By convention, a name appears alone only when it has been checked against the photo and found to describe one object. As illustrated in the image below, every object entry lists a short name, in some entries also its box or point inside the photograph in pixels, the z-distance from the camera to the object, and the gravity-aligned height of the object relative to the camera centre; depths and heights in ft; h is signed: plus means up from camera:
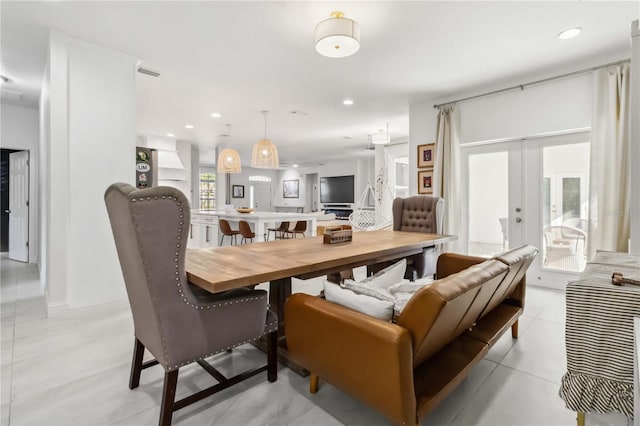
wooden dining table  4.87 -1.03
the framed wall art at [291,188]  42.27 +2.88
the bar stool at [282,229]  19.74 -1.31
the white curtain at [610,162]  9.89 +1.60
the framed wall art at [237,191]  40.63 +2.32
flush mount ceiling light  7.39 +4.23
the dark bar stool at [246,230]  17.13 -1.22
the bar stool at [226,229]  18.01 -1.22
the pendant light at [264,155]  17.03 +3.01
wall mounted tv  35.42 +2.34
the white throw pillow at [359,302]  4.39 -1.41
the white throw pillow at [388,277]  5.92 -1.37
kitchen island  16.10 -0.55
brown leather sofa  3.76 -1.88
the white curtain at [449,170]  14.08 +1.84
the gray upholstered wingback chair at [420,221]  10.25 -0.43
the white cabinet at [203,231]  19.75 -1.54
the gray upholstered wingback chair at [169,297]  4.16 -1.39
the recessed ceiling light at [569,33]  8.85 +5.23
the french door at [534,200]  11.80 +0.41
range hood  22.79 +3.66
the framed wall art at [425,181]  15.53 +1.45
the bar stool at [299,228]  19.51 -1.22
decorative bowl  19.07 -0.09
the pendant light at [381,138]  18.49 +4.34
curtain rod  10.25 +4.95
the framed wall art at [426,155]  15.21 +2.76
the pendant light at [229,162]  19.58 +2.98
